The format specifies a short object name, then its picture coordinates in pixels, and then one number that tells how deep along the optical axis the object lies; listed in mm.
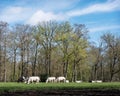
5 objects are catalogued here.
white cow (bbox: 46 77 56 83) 71600
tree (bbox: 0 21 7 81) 75938
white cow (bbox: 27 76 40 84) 62094
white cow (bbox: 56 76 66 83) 74188
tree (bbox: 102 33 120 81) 90688
